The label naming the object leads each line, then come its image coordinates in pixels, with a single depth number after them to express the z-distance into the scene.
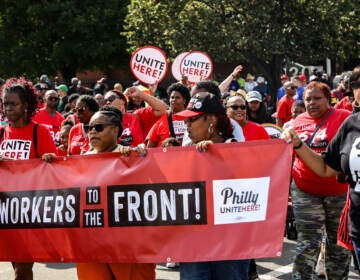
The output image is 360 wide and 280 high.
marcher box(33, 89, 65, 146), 9.23
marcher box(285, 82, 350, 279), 5.39
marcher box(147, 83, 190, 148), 6.83
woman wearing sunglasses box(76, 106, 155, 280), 4.63
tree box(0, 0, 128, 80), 32.59
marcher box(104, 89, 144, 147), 7.14
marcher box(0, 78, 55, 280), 5.30
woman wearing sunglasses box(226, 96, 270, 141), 6.03
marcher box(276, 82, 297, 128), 10.57
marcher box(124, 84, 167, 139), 7.10
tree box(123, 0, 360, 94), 22.53
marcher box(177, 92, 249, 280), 4.25
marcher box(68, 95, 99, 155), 6.59
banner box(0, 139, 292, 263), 4.31
